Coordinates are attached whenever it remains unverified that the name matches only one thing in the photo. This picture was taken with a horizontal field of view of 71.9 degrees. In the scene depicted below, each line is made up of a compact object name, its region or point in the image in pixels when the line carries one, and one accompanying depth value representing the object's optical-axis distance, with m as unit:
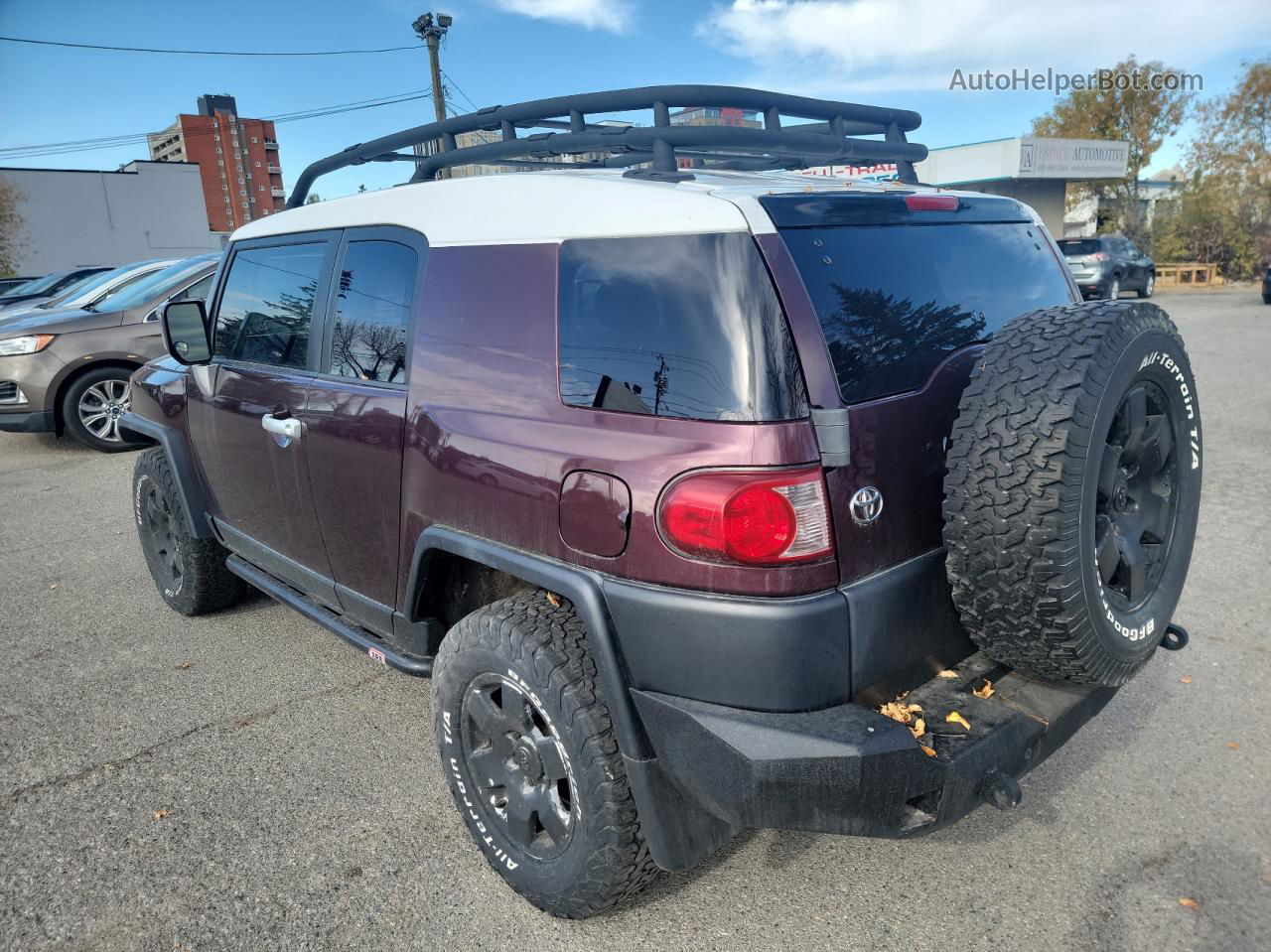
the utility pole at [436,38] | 23.81
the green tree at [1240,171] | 32.97
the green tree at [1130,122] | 36.47
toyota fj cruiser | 1.89
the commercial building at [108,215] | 52.94
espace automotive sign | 29.98
